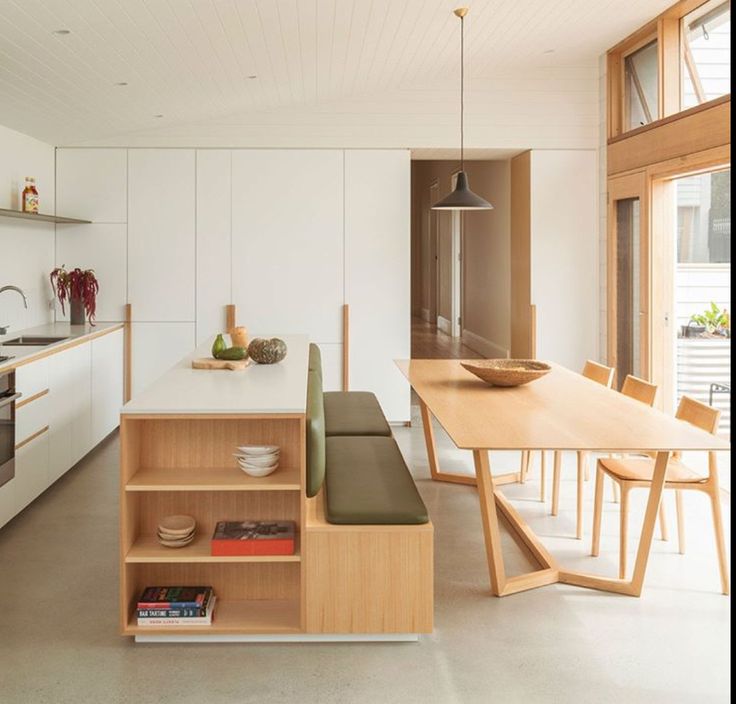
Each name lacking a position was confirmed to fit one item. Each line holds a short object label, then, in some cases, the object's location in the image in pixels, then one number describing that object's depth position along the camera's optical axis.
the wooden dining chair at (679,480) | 3.48
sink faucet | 5.38
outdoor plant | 5.08
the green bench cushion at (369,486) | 2.95
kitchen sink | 5.45
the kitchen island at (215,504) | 2.92
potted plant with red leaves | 6.54
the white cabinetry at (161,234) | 6.79
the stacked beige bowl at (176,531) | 2.96
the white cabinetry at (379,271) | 6.86
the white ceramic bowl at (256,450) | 2.93
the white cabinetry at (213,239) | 6.80
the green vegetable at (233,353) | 4.01
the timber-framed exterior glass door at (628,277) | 5.88
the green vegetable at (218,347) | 4.05
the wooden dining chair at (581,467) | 4.22
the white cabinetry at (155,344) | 6.91
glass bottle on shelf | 5.79
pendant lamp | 4.71
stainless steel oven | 4.01
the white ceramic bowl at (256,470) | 2.95
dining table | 3.02
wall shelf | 5.24
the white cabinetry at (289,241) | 6.82
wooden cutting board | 3.90
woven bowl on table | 4.23
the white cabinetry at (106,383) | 5.84
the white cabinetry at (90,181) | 6.76
